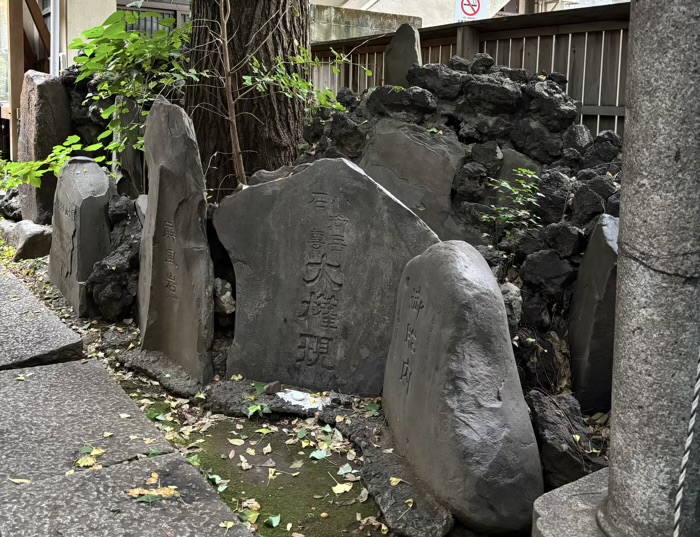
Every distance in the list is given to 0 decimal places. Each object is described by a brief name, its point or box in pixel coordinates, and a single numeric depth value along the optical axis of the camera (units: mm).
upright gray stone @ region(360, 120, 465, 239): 5594
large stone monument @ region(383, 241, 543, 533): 2811
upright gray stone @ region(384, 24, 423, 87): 6258
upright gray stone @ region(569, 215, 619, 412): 3816
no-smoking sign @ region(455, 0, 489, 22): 10555
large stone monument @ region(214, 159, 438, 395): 4152
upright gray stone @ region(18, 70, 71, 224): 8234
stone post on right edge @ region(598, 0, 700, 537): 2014
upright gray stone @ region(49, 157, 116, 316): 5773
